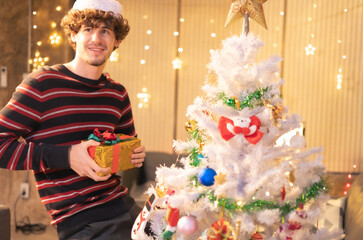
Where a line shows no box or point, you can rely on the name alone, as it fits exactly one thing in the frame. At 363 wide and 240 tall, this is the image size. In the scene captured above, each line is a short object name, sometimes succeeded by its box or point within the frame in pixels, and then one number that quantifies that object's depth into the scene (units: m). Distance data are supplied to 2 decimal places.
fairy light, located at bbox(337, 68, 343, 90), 3.94
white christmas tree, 1.32
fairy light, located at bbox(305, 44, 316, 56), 3.97
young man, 1.47
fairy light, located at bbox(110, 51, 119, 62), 4.14
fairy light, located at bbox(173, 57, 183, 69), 4.16
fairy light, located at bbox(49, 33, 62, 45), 3.64
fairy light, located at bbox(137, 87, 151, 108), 4.19
